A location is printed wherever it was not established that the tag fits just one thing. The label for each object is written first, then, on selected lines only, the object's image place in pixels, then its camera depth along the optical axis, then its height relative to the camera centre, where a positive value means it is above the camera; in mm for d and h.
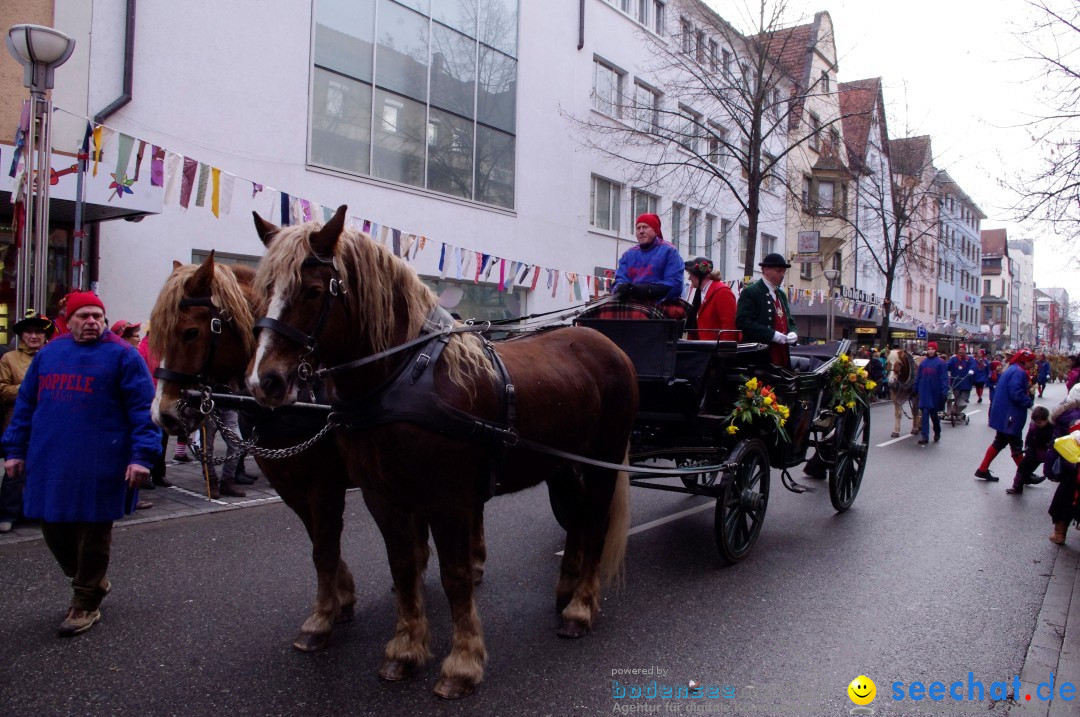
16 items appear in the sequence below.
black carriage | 4977 -555
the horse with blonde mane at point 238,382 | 3357 -273
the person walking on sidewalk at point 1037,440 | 7133 -824
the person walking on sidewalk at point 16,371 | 5672 -453
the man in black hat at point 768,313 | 5750 +266
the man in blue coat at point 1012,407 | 8375 -590
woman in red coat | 5988 +340
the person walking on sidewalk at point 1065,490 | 5984 -1089
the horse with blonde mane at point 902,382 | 13781 -566
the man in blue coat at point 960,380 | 17391 -626
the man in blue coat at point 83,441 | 3695 -624
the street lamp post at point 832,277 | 19844 +2124
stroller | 16859 -1204
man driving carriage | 5312 +549
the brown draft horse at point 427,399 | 2744 -280
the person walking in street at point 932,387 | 12547 -590
